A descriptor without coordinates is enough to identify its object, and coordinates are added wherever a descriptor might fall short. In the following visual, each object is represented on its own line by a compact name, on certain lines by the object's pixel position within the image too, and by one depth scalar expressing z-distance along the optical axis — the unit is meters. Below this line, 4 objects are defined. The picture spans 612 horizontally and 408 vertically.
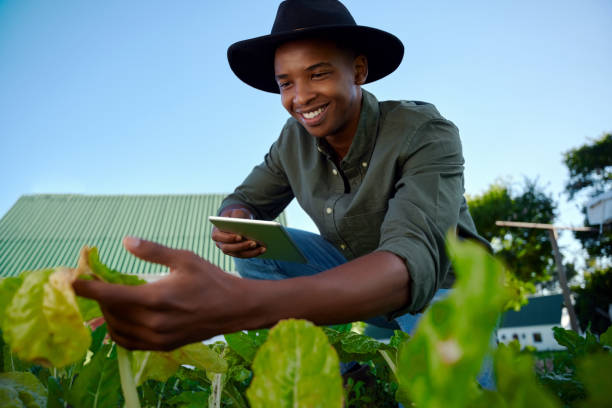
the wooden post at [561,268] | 14.55
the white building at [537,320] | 30.23
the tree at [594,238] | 21.64
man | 0.77
